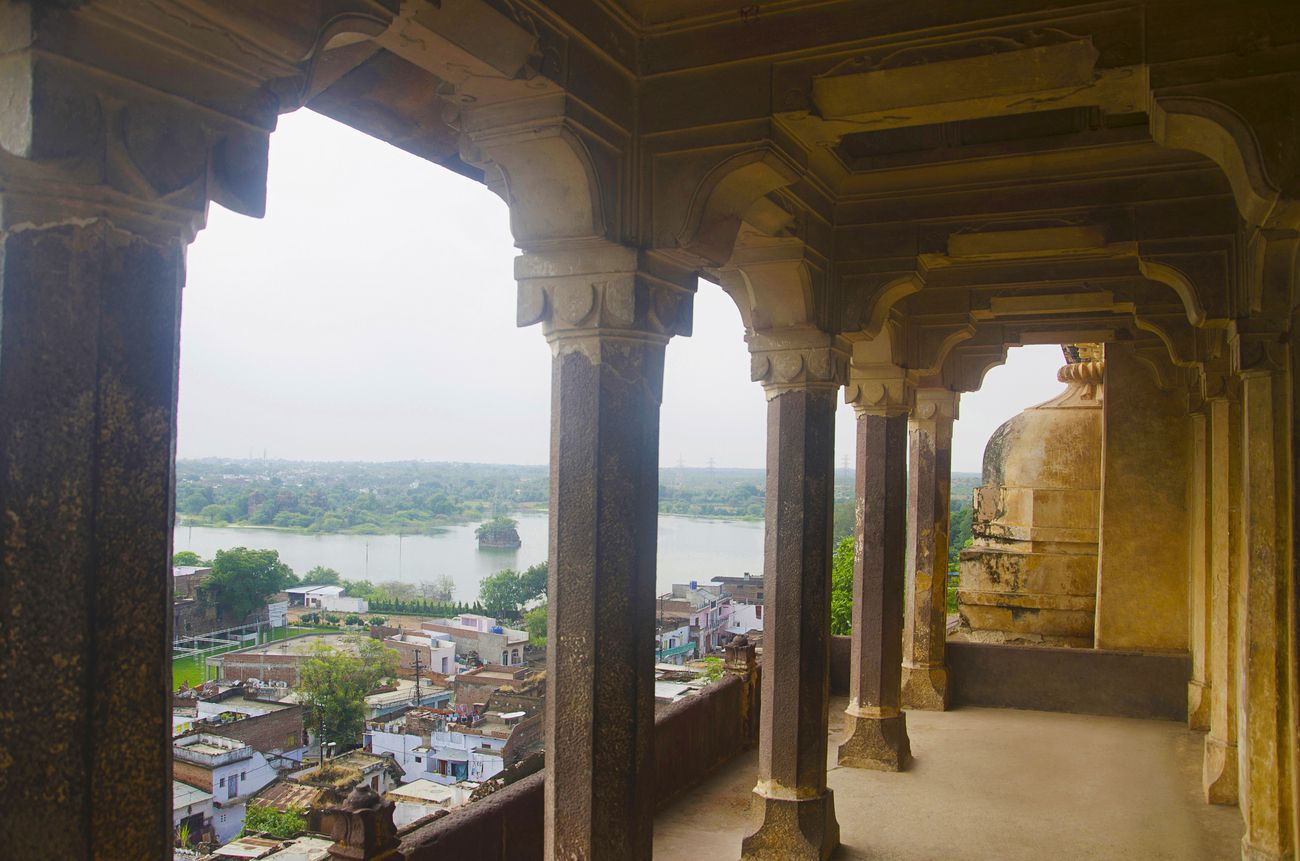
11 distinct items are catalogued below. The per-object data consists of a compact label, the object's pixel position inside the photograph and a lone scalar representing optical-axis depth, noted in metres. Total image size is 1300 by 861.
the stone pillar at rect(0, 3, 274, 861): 2.11
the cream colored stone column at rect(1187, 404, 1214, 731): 10.61
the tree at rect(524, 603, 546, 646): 25.94
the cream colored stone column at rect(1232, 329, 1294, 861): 5.79
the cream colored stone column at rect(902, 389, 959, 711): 12.41
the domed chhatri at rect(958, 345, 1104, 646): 15.48
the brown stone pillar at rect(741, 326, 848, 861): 6.73
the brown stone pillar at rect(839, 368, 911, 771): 9.44
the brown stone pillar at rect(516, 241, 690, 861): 4.46
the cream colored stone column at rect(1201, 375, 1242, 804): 8.19
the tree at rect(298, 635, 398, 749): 13.52
